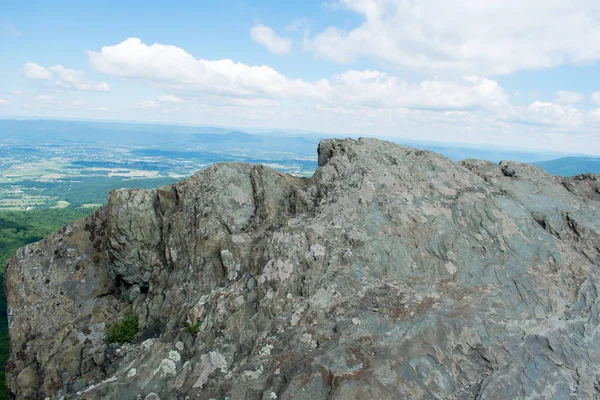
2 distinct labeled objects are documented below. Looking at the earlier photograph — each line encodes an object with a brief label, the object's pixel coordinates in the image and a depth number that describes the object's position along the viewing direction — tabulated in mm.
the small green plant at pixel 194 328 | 15281
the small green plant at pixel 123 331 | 18016
